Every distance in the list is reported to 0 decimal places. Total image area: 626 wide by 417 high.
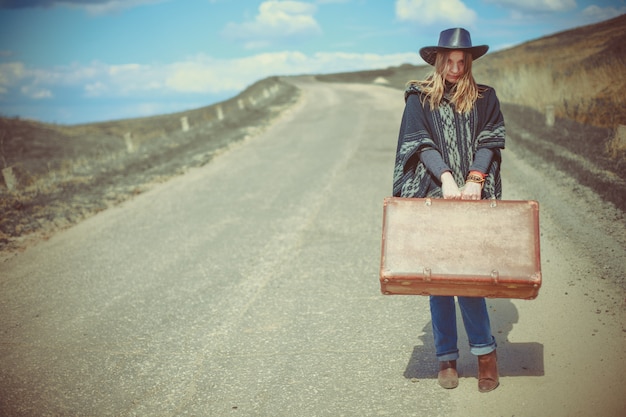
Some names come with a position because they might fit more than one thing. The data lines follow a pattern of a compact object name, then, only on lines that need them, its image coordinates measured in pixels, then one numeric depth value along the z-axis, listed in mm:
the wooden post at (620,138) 7137
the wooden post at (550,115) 11094
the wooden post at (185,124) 18484
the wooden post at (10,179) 9648
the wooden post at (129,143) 14455
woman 2723
